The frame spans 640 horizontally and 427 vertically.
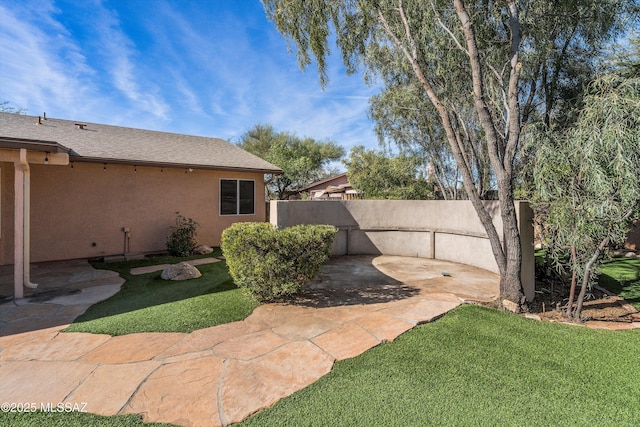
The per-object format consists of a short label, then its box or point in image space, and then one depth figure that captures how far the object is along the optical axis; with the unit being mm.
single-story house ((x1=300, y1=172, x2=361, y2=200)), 19569
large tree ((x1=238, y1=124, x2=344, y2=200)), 19641
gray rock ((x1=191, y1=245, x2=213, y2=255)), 9000
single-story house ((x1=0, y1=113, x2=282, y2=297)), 7508
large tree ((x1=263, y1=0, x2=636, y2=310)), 4539
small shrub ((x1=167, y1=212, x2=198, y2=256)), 8592
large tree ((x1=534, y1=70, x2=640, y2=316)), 3508
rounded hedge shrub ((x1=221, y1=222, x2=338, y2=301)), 4266
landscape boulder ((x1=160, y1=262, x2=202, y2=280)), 6012
